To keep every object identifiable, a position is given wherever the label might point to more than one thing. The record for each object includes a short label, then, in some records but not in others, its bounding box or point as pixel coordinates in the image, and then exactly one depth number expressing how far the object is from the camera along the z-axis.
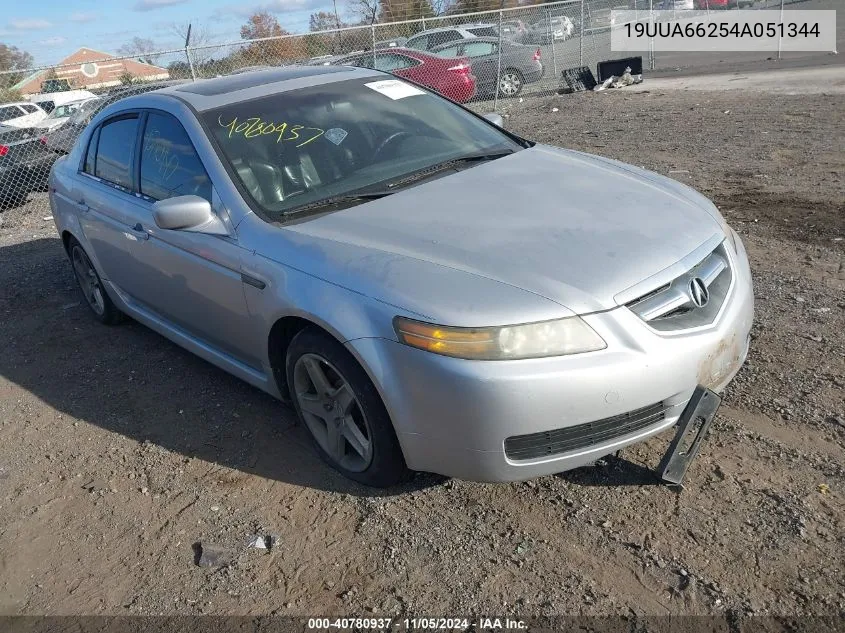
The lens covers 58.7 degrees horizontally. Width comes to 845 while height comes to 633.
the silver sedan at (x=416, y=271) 2.64
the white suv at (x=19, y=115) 13.62
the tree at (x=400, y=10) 24.74
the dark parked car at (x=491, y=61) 15.98
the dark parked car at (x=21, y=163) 11.12
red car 15.02
